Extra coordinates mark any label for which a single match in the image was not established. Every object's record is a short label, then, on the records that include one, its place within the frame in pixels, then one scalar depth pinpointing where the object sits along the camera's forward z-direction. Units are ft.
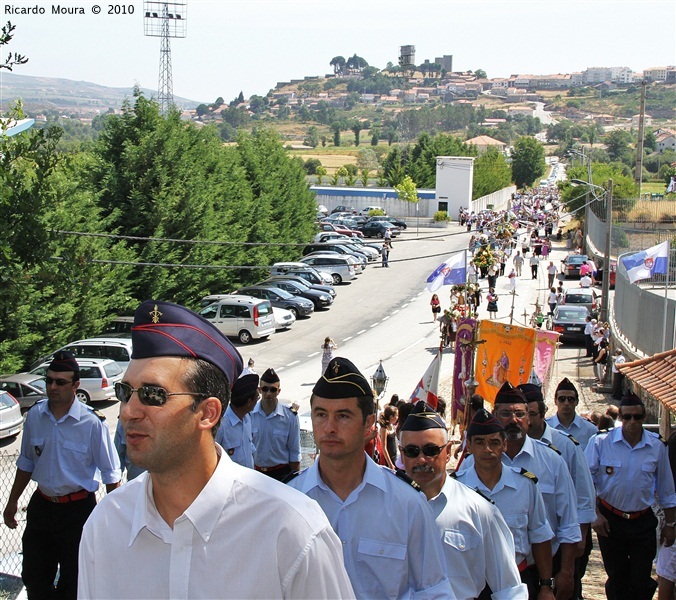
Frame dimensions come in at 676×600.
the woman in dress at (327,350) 87.15
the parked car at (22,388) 75.56
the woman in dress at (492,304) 115.65
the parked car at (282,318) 115.86
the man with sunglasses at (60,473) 22.36
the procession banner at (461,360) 58.34
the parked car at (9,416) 67.62
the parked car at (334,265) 153.17
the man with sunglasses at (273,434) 29.22
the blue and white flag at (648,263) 75.15
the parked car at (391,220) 231.67
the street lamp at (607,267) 96.12
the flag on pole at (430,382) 48.56
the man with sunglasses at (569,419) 27.25
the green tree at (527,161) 432.66
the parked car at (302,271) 140.56
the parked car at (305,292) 130.72
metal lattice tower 180.17
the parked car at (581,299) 116.88
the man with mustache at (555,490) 20.44
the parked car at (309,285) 133.59
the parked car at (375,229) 219.41
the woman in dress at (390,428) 39.29
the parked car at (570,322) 103.35
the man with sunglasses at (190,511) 7.63
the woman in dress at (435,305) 117.50
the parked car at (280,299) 123.95
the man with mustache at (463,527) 15.55
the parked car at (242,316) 108.78
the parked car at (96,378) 78.89
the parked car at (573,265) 153.17
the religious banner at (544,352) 61.00
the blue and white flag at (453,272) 78.33
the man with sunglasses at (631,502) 25.38
